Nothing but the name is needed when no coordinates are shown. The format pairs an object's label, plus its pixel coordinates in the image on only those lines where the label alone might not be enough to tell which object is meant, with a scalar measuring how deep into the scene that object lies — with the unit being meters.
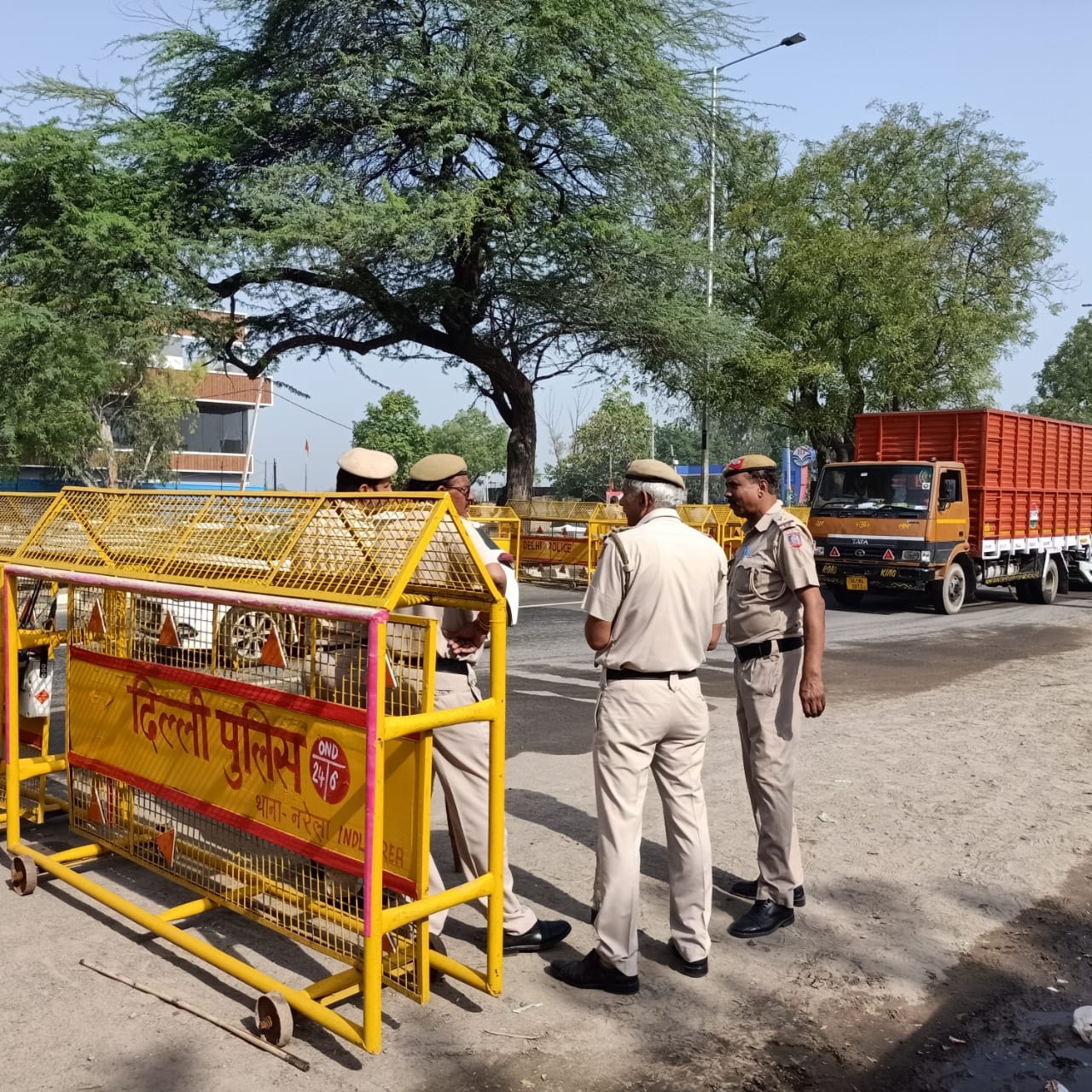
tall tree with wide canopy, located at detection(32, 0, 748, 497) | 18.36
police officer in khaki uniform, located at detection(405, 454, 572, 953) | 3.76
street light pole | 22.70
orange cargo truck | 15.87
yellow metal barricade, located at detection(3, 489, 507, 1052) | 3.35
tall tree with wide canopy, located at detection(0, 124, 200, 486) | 17.81
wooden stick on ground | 3.22
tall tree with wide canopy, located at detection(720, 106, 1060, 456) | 27.84
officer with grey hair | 3.70
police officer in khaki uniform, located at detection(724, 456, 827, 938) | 4.29
